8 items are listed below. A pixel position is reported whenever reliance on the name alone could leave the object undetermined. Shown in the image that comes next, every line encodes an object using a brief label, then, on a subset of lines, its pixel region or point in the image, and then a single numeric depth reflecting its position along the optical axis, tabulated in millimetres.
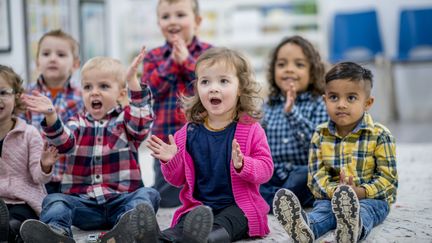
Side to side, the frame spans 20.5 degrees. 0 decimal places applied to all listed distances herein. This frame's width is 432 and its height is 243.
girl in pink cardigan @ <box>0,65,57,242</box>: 3458
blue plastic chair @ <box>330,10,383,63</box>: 7457
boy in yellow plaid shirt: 3413
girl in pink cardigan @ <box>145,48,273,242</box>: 3331
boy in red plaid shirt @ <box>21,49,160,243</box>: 3483
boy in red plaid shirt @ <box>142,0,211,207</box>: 3927
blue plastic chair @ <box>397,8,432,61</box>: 7211
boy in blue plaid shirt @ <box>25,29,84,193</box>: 3919
